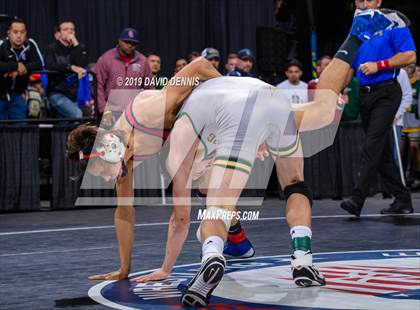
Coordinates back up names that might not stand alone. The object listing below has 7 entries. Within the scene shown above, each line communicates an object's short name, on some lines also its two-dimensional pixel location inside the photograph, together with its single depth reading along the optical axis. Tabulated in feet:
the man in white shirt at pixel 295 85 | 36.99
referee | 26.40
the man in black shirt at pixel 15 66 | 32.37
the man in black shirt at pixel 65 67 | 34.47
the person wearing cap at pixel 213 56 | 31.06
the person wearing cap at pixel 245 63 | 37.65
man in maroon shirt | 32.89
